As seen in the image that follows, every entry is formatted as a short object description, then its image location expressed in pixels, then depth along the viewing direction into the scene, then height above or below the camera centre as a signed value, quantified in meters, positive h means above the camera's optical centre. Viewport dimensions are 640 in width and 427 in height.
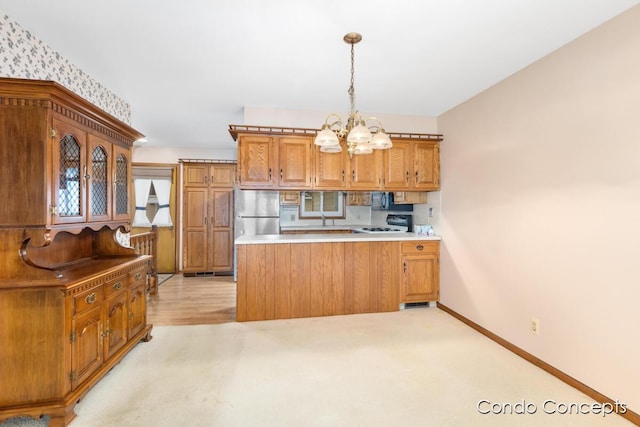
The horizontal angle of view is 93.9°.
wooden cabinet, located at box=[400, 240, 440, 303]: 3.71 -0.76
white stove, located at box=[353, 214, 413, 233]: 4.45 -0.22
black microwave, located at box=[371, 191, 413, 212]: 4.44 +0.12
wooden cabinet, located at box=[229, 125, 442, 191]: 3.46 +0.58
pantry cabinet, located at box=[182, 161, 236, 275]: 5.63 -0.13
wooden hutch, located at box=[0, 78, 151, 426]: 1.70 -0.32
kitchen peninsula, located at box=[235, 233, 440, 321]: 3.34 -0.74
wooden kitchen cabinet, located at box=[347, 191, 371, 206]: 4.82 +0.20
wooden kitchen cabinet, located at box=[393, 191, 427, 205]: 4.09 +0.21
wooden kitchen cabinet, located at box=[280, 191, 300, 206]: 4.66 +0.21
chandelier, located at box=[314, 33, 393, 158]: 2.06 +0.53
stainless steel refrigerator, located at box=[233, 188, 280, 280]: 4.13 -0.02
